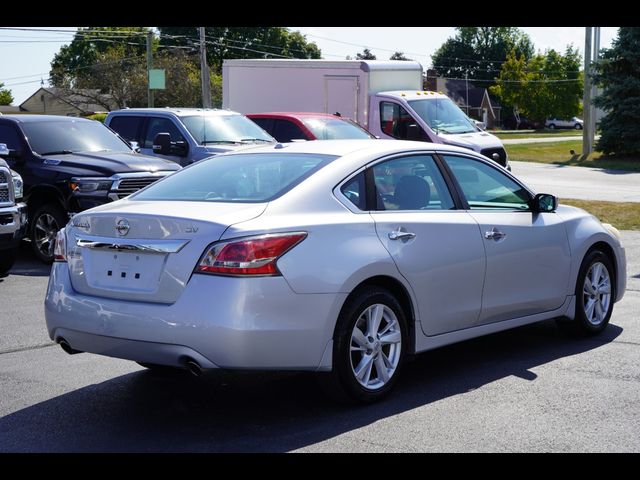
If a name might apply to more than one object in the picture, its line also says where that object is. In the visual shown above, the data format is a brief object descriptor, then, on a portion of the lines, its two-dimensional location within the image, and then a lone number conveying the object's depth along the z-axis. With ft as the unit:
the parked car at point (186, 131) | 51.70
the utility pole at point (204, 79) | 152.66
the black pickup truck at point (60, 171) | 41.32
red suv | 62.59
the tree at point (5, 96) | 396.98
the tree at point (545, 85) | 312.91
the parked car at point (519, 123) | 359.66
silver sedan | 18.20
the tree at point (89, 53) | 249.75
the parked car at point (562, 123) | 348.32
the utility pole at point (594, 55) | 136.88
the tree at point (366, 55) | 333.42
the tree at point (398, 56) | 350.70
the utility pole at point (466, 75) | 425.32
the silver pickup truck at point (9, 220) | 35.63
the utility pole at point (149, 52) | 199.13
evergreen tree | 125.29
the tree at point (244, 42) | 311.27
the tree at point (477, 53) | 424.05
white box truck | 75.97
